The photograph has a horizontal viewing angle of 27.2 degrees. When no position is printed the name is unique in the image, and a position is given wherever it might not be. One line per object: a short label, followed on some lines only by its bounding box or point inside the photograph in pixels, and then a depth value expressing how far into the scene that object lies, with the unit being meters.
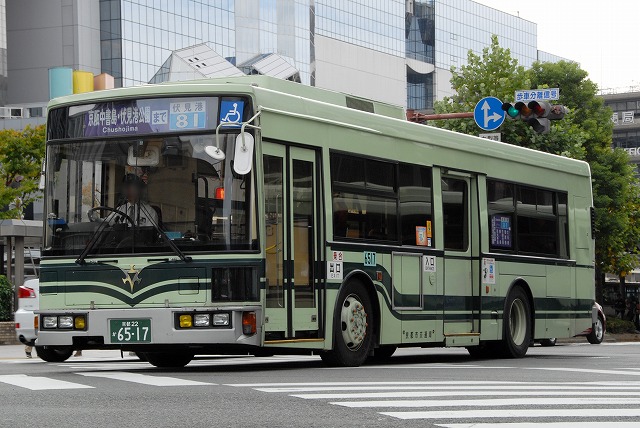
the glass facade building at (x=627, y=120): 154.50
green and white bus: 14.01
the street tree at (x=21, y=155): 53.41
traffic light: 25.45
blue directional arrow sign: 28.56
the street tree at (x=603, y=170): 54.38
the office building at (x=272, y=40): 91.12
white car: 23.80
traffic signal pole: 27.95
